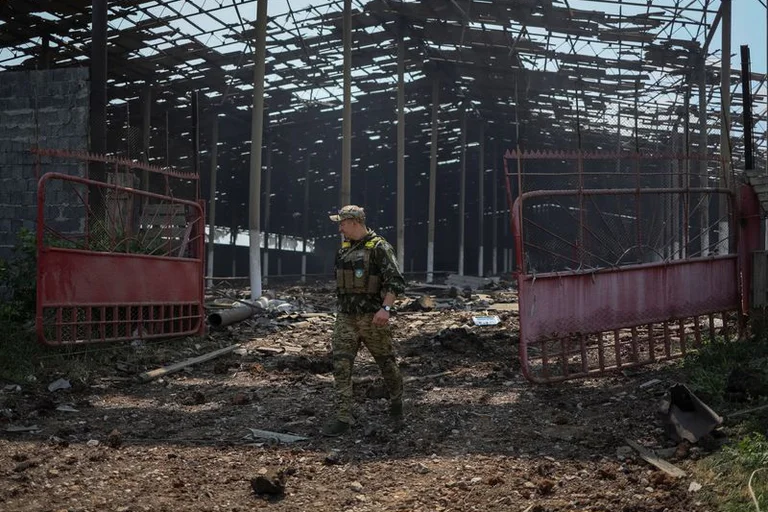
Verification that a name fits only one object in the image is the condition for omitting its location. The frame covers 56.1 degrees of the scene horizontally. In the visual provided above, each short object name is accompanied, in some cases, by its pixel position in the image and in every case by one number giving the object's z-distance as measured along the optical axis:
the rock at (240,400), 6.83
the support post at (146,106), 23.64
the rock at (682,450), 4.76
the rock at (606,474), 4.50
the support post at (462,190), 29.88
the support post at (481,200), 32.12
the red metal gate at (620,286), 6.55
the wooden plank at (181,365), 7.91
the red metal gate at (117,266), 7.68
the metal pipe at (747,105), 7.95
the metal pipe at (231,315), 11.20
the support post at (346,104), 18.12
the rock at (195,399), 6.89
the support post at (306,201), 31.86
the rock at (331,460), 4.92
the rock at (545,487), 4.30
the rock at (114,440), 5.27
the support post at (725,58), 10.41
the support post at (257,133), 15.09
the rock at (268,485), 4.27
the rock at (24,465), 4.60
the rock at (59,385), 7.16
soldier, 5.77
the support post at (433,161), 26.28
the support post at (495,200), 34.34
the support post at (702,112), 18.85
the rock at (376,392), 6.94
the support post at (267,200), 30.93
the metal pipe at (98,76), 11.21
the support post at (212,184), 26.27
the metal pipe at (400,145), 22.70
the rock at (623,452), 4.89
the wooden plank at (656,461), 4.45
